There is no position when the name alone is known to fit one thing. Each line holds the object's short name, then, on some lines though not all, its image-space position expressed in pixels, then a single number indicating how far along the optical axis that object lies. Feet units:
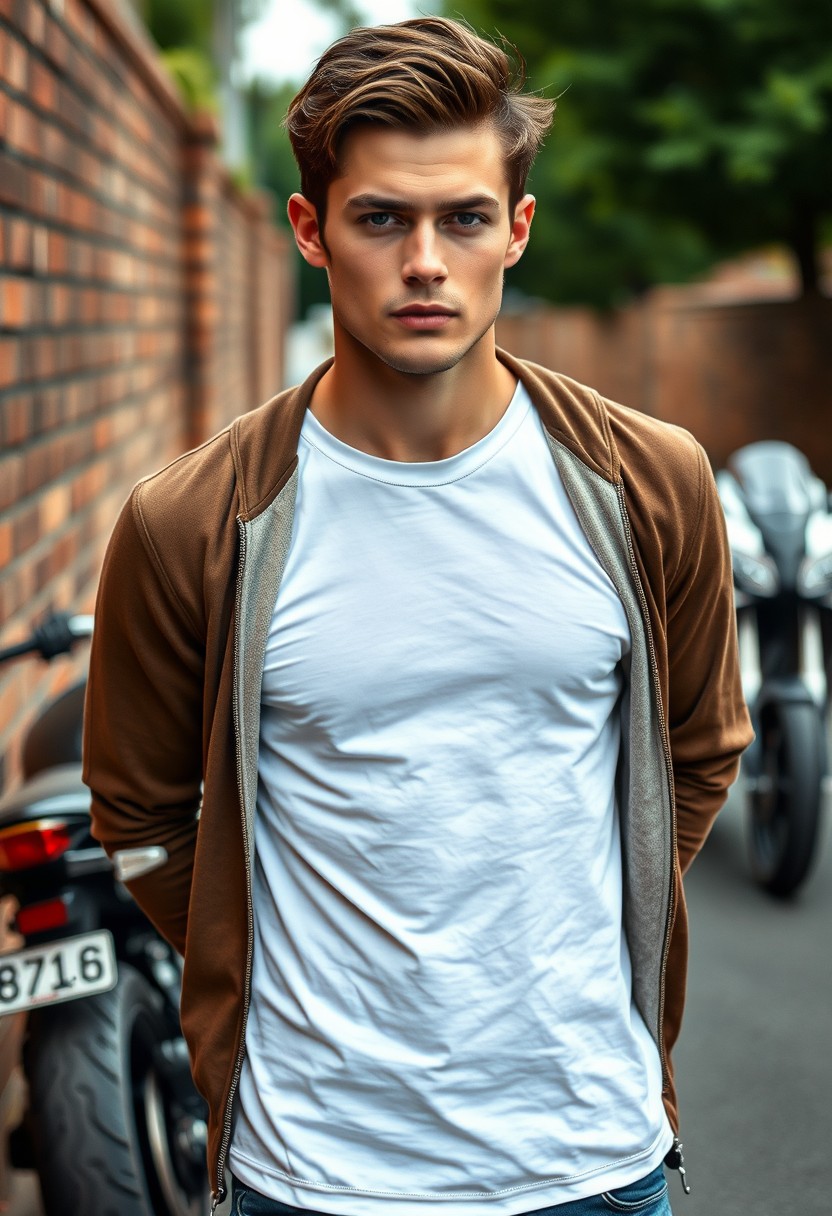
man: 6.20
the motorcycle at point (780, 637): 18.04
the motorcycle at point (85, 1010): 8.26
